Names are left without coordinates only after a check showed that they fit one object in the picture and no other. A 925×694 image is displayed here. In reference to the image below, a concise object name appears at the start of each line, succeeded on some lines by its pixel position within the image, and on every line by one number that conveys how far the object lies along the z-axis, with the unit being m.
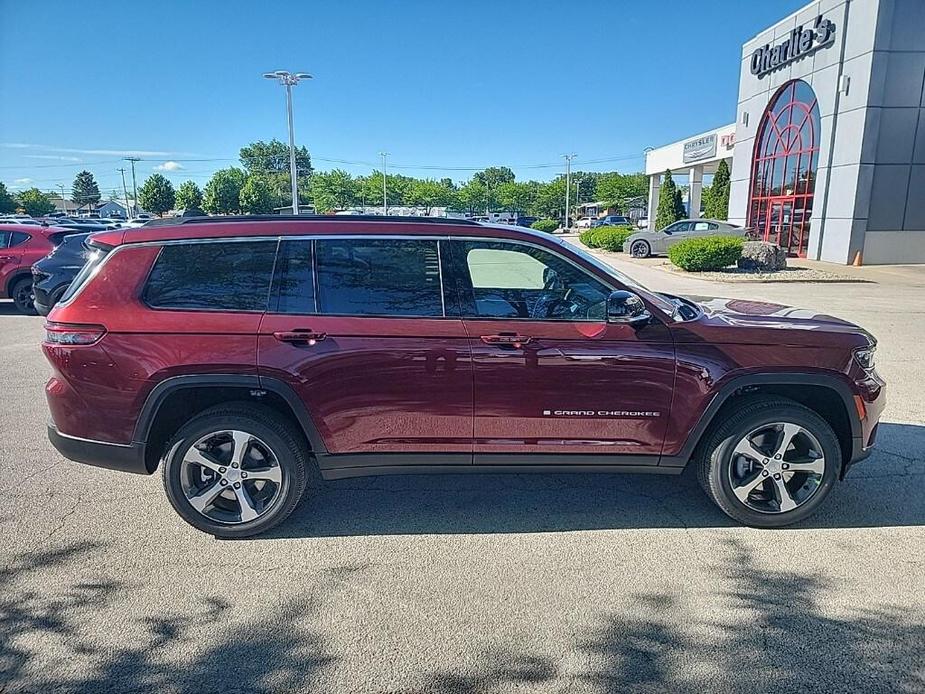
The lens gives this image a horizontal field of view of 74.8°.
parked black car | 9.96
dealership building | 19.25
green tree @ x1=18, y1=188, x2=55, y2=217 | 76.90
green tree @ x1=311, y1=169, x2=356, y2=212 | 80.08
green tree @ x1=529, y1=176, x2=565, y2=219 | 90.00
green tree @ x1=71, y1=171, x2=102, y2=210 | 138.12
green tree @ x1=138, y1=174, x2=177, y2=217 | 76.19
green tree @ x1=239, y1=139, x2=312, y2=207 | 140.12
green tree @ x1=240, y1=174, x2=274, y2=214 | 69.69
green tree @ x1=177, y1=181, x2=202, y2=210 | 75.12
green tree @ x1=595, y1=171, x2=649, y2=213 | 89.69
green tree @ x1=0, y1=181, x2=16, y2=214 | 68.75
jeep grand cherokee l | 3.30
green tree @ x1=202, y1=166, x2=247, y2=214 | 72.00
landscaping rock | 18.70
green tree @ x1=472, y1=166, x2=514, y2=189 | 129.16
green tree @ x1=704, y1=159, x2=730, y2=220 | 30.28
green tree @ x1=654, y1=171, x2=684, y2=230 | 33.53
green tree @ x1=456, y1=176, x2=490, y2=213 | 91.12
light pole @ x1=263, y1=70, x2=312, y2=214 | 36.98
